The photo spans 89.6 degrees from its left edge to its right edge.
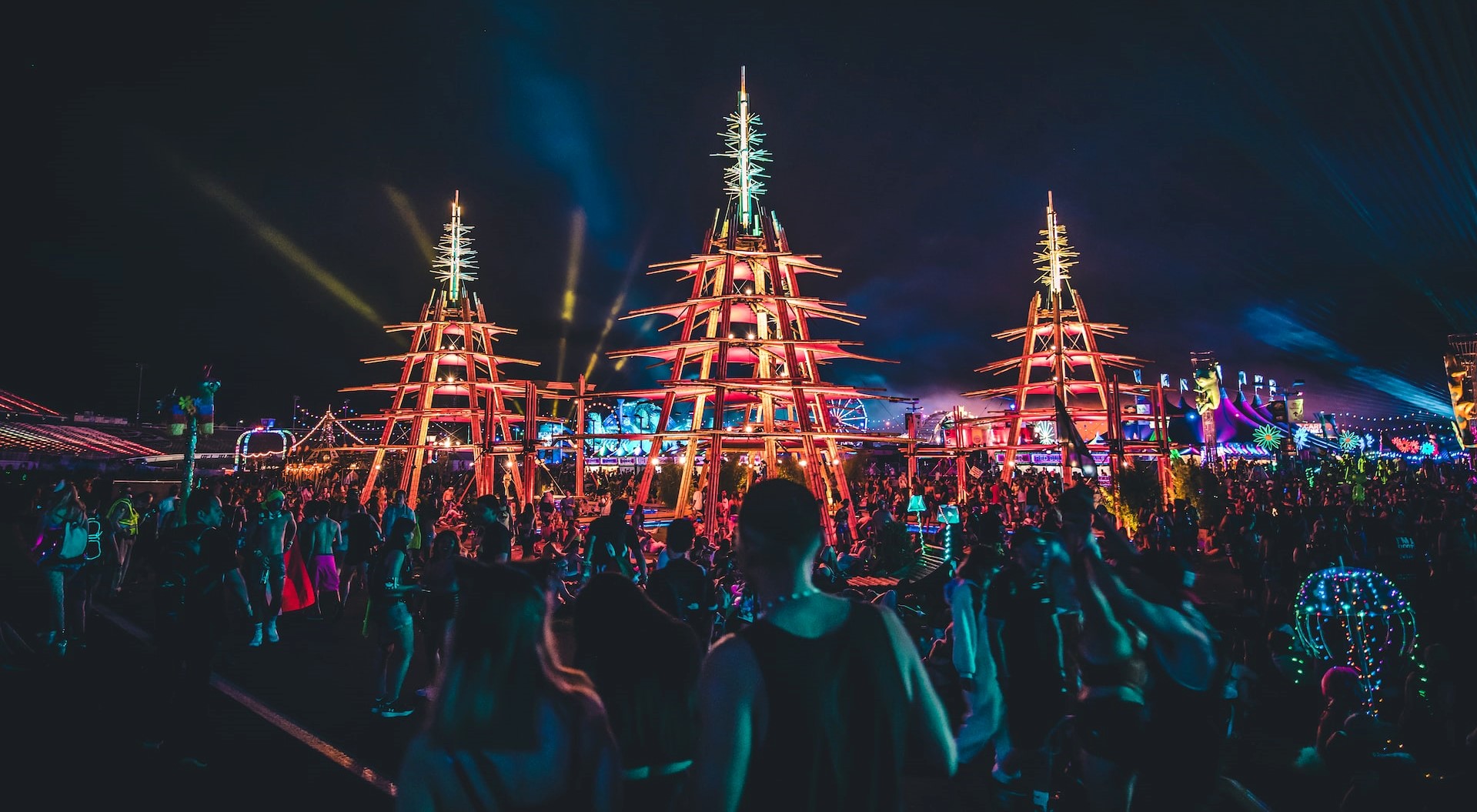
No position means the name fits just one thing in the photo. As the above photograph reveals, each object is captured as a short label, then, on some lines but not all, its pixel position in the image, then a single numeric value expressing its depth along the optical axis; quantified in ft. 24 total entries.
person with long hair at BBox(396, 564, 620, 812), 6.42
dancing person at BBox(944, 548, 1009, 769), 14.01
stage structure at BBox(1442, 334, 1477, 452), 193.98
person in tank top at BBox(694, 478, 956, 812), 5.96
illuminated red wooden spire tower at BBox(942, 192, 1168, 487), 134.31
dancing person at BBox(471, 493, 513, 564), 20.72
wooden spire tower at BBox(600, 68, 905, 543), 93.20
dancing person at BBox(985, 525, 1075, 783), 16.16
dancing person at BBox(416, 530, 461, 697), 22.11
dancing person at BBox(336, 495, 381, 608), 31.76
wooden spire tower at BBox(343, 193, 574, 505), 117.39
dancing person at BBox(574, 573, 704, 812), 10.03
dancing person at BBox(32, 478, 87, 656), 29.35
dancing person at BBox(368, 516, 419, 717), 22.95
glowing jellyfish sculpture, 23.91
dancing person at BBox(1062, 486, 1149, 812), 12.14
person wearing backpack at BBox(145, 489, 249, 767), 20.03
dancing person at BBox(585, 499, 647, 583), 19.83
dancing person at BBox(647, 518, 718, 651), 17.26
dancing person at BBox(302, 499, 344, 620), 40.45
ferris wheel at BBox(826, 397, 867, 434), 242.88
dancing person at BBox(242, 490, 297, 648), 36.52
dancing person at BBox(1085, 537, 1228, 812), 11.29
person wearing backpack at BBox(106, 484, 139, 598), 47.26
